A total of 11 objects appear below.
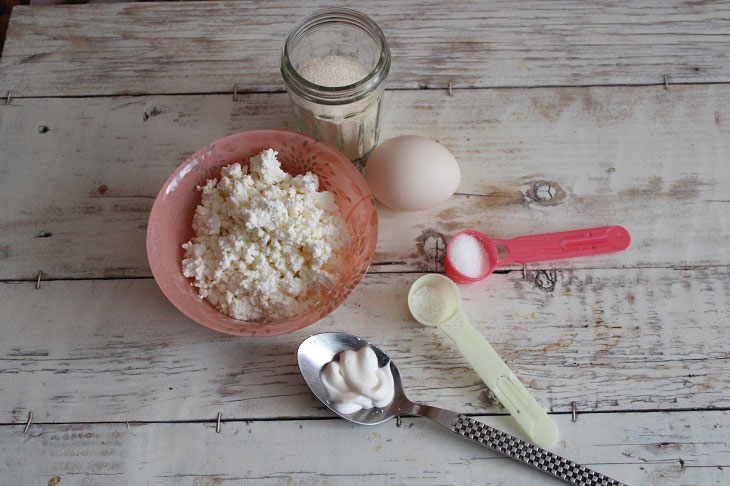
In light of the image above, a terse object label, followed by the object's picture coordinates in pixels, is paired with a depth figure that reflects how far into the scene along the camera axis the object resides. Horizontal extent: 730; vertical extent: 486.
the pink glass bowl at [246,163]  0.49
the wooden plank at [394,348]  0.51
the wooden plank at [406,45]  0.58
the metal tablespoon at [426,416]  0.49
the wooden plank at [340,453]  0.50
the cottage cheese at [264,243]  0.49
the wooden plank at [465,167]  0.54
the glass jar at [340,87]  0.49
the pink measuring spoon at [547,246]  0.52
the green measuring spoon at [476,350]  0.50
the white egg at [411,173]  0.51
